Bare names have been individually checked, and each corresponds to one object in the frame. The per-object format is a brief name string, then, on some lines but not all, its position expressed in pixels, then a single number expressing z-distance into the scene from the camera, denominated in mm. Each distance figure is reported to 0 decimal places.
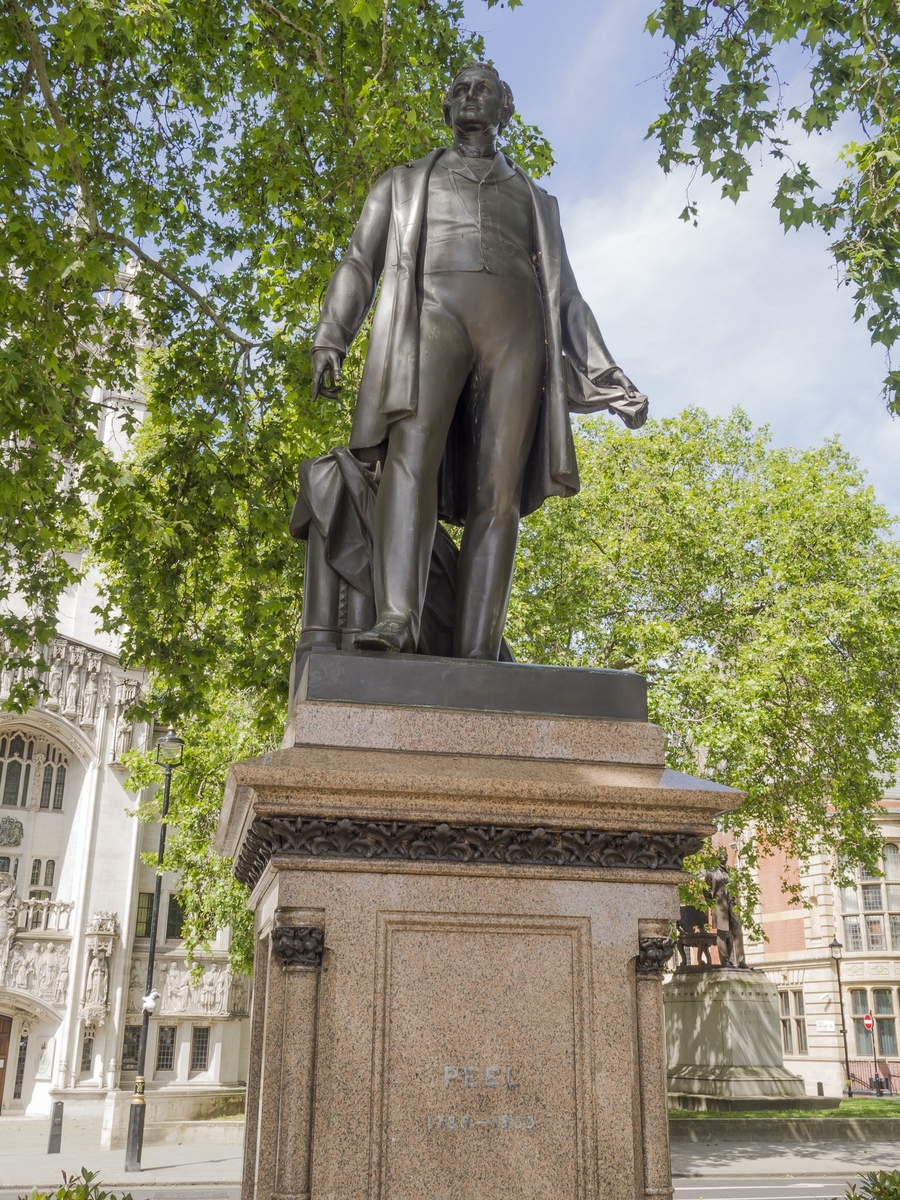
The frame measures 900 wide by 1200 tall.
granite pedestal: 3307
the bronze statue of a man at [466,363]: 4223
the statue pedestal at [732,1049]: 22594
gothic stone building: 31516
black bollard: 21984
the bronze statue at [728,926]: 23203
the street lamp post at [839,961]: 35312
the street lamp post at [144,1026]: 19609
